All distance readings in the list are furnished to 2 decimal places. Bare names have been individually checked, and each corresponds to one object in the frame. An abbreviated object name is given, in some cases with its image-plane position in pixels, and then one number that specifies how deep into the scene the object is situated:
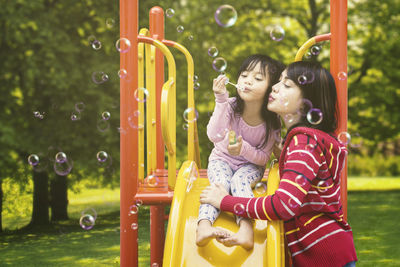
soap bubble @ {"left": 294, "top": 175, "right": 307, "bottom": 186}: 2.10
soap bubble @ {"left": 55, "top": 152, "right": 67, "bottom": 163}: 3.79
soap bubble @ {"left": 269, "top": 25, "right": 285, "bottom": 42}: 3.21
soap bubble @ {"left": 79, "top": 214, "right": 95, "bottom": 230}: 3.14
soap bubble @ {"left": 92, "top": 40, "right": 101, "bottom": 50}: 3.88
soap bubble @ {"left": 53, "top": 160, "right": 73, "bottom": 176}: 7.09
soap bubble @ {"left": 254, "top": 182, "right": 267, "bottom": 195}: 2.74
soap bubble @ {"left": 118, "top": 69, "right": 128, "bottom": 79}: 3.02
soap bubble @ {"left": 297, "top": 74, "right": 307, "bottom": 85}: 2.36
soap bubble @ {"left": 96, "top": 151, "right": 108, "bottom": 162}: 3.85
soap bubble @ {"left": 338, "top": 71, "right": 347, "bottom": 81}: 2.77
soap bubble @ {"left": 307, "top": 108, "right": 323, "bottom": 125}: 2.29
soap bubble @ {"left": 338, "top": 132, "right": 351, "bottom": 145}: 2.74
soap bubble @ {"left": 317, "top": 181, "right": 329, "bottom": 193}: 2.21
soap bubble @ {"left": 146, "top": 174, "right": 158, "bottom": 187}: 3.12
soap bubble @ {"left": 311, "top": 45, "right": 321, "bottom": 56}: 3.19
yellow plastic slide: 2.40
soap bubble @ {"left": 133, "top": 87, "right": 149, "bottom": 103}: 3.07
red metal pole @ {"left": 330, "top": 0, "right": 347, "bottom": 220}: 2.82
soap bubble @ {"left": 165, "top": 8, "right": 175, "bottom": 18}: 3.59
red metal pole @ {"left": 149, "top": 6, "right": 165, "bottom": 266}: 3.98
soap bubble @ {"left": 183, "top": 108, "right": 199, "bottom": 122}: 3.21
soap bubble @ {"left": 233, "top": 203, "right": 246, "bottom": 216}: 2.30
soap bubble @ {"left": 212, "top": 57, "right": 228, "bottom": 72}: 3.23
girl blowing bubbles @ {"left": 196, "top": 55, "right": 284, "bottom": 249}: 2.76
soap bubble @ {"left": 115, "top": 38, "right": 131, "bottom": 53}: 3.00
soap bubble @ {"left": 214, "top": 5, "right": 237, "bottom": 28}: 3.25
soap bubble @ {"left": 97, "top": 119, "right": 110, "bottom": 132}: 6.29
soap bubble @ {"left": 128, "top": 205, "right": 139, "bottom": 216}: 2.97
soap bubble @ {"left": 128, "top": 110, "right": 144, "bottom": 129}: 2.99
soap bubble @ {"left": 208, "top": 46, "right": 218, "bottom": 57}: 3.56
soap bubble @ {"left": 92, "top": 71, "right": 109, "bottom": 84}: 6.29
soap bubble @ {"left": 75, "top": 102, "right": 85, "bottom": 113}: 6.89
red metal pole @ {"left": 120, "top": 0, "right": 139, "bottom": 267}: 2.99
